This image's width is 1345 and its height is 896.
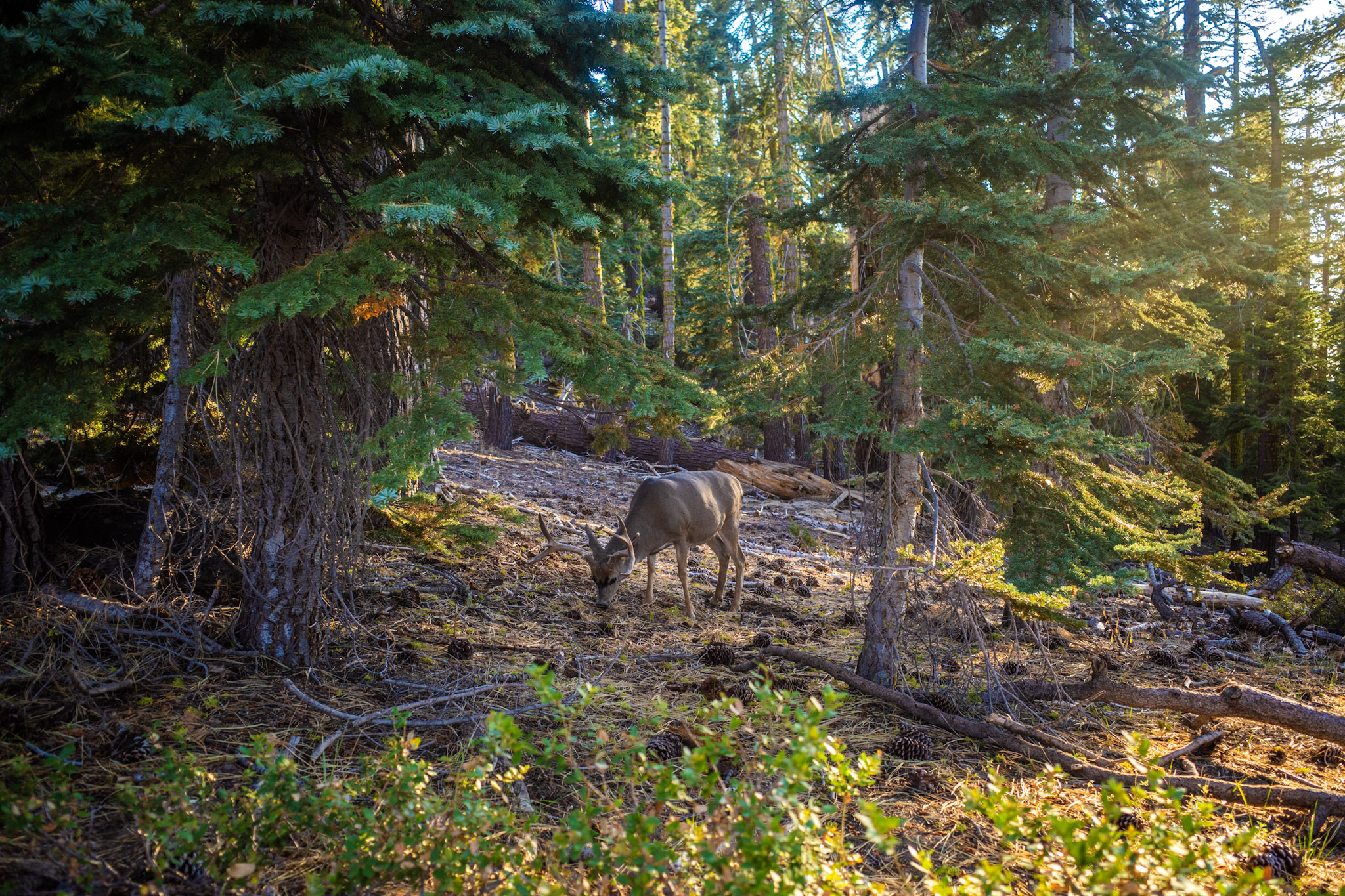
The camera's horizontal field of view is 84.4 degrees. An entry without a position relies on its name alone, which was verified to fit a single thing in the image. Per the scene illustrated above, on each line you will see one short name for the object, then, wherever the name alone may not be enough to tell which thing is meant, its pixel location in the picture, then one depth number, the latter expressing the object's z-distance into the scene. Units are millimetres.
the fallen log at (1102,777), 3869
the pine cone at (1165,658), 6875
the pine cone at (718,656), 6195
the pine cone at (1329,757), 4746
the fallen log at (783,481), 15289
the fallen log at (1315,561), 6590
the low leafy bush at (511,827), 2375
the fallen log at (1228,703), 4223
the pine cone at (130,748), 3654
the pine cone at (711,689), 5223
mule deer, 8031
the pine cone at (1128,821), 3822
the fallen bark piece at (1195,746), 4523
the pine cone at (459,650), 5535
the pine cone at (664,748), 4316
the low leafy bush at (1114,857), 2127
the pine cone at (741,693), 5438
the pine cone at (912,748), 4672
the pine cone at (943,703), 5273
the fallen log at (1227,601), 8766
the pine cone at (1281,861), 3314
